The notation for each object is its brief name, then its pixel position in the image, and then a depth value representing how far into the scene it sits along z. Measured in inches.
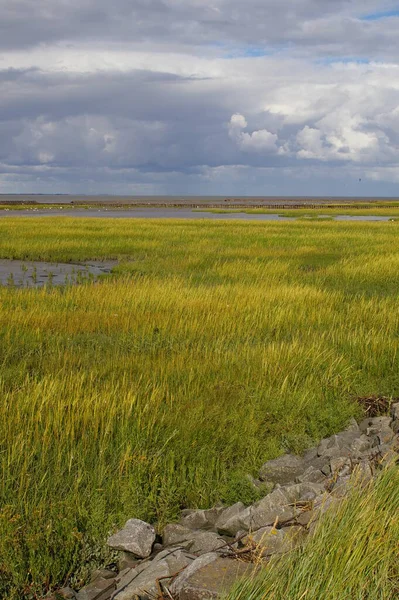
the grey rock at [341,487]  174.7
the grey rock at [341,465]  209.8
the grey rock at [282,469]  235.8
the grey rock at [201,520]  196.2
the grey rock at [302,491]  190.4
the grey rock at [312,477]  220.1
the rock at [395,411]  279.6
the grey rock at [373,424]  270.1
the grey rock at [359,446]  240.5
